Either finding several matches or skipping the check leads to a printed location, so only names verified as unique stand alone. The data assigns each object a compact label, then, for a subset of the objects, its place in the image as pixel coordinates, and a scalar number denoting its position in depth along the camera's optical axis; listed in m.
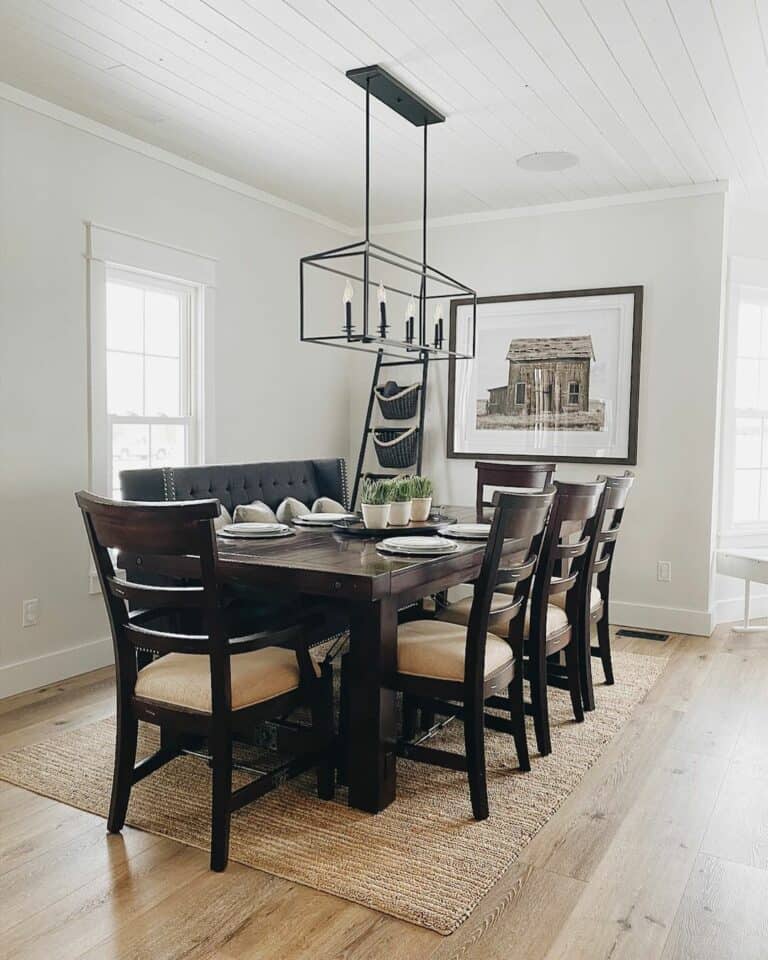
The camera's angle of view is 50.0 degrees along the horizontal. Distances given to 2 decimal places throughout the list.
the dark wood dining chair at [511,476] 4.33
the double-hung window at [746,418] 5.16
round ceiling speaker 4.21
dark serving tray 3.08
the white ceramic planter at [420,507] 3.40
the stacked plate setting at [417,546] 2.64
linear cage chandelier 5.48
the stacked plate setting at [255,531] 2.97
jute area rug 2.10
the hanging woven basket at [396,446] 5.46
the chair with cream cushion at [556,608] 2.90
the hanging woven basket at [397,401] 5.50
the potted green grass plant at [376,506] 3.10
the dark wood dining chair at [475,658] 2.45
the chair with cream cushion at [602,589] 3.33
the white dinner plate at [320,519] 3.36
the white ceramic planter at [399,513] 3.24
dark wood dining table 2.34
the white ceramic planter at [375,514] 3.10
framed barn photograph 4.95
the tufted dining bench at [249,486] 3.44
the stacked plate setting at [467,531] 3.05
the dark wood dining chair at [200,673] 2.05
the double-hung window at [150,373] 4.07
